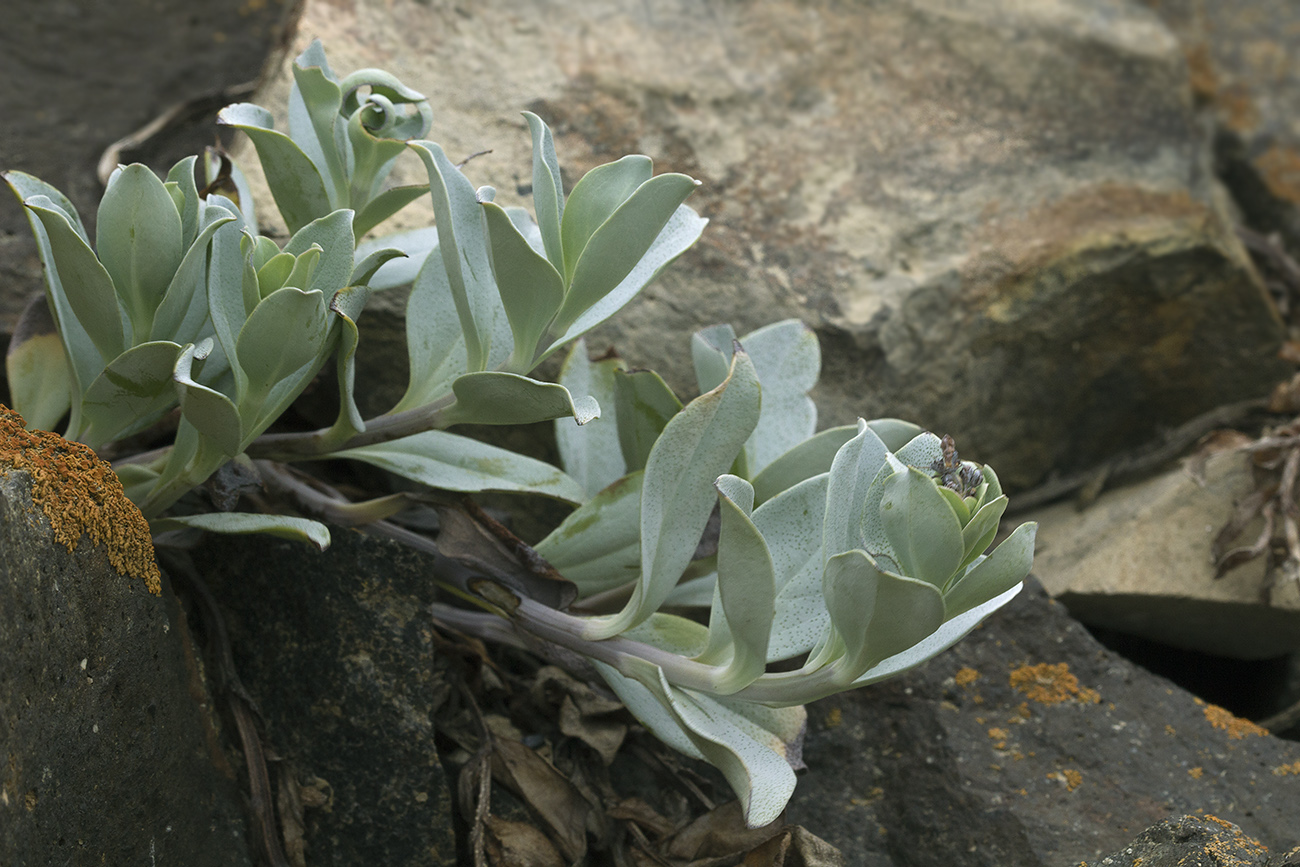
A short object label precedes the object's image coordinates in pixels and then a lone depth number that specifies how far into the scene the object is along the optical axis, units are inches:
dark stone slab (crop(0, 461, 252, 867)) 22.6
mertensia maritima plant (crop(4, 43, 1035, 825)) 23.8
